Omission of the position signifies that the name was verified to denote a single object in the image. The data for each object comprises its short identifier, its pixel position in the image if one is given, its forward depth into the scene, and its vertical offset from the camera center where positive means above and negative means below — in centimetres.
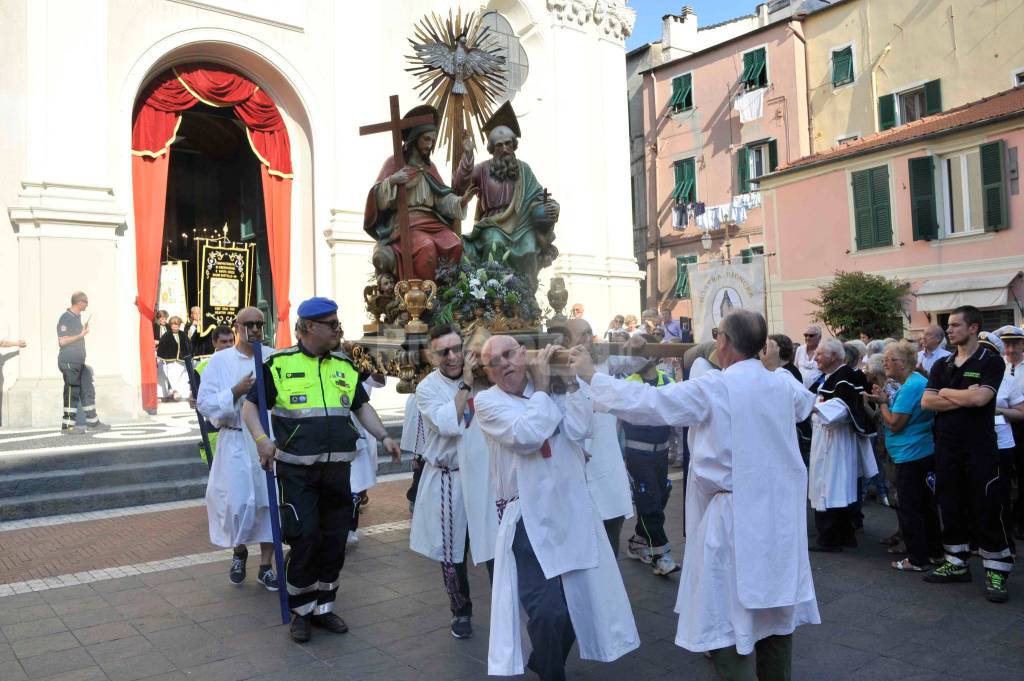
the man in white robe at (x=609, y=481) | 516 -81
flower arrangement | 779 +57
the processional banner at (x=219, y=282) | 1811 +190
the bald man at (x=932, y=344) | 729 -1
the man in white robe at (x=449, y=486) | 457 -74
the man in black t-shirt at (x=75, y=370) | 1025 +1
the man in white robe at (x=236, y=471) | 550 -72
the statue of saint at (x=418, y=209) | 842 +159
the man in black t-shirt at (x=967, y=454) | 509 -72
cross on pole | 825 +218
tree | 1955 +96
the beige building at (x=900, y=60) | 2142 +804
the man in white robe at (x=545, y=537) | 355 -81
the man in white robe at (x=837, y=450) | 635 -82
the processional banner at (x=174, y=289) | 1762 +172
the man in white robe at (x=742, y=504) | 341 -66
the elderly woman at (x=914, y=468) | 569 -87
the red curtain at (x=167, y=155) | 1353 +378
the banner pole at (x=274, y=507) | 467 -84
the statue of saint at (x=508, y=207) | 837 +155
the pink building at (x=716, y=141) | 2639 +718
